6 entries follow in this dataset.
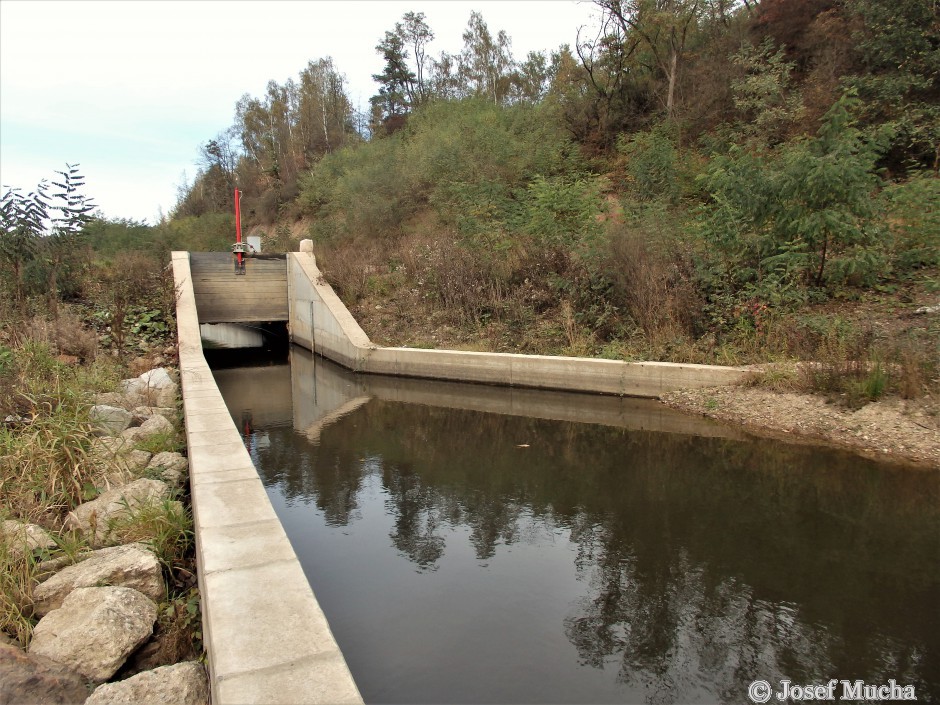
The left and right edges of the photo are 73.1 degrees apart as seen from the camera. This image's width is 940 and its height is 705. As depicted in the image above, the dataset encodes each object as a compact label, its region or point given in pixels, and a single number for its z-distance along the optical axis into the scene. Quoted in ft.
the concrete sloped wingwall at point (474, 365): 32.83
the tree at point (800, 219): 33.27
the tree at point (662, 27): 66.80
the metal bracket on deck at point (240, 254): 56.18
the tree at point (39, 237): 35.17
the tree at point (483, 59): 120.37
